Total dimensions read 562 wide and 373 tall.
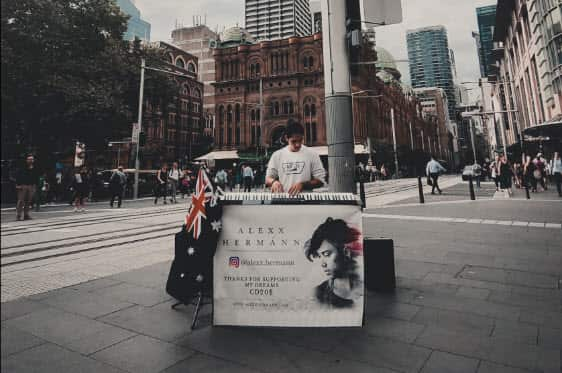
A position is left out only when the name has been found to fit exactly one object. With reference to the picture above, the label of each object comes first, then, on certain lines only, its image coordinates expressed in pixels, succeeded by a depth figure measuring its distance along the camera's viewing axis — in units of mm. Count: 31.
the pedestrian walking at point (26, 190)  8984
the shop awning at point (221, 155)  52125
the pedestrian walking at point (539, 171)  16172
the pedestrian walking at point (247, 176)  19866
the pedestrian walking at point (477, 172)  21681
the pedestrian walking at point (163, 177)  15922
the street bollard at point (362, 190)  8625
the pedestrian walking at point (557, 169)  13164
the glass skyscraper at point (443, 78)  194088
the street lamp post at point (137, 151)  20723
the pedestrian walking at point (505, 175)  14312
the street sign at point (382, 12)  4367
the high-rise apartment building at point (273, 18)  116938
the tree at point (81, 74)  16312
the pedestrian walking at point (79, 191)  12802
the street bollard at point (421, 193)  12169
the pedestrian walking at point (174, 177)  15724
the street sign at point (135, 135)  20109
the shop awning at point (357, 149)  46956
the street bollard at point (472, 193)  12532
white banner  2467
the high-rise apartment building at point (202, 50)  74625
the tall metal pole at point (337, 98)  4082
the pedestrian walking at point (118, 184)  14414
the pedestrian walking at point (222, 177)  20250
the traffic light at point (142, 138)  19906
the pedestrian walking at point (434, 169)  16167
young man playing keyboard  3297
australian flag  2492
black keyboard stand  2668
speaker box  3379
